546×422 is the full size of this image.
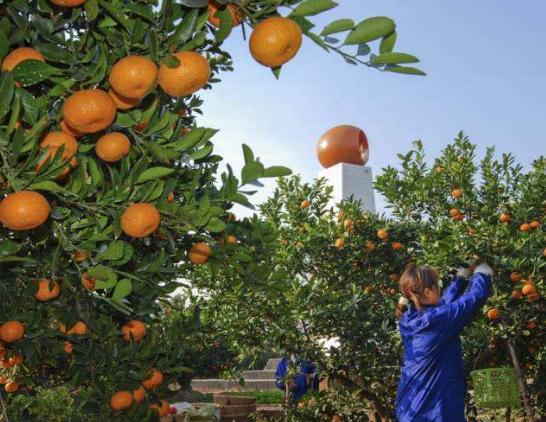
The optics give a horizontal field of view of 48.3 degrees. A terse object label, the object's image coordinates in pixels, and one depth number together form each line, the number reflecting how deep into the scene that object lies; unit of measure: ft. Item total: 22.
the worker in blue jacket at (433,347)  11.77
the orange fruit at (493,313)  18.04
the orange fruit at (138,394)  10.21
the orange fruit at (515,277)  17.90
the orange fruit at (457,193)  21.07
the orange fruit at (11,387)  14.03
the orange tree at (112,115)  4.37
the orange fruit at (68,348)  9.86
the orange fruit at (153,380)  10.45
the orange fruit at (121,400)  9.92
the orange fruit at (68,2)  4.42
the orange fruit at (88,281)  6.09
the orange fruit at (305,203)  22.63
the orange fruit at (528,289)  17.44
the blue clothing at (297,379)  21.93
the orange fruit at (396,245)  21.20
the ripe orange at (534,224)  19.03
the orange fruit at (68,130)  4.84
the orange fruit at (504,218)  19.66
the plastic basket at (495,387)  15.44
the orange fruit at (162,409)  11.03
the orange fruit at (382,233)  21.26
